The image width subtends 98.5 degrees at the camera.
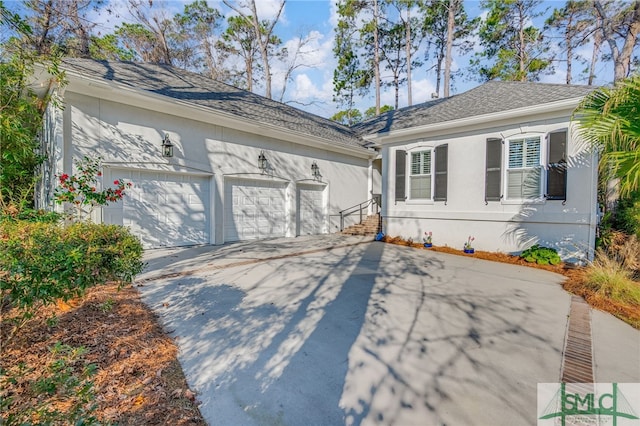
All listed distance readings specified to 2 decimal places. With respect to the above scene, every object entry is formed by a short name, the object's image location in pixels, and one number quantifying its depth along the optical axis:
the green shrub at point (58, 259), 1.80
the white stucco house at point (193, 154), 6.06
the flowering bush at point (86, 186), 4.83
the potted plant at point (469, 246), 7.83
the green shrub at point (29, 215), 3.50
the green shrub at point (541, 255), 6.50
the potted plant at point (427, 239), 8.63
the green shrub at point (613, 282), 4.13
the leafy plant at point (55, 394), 1.31
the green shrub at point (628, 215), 5.48
